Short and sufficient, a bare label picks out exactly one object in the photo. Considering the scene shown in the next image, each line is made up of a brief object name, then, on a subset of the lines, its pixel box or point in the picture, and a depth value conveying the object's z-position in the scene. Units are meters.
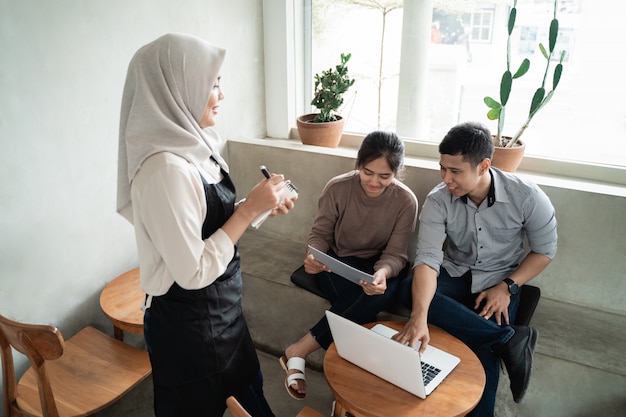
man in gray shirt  1.78
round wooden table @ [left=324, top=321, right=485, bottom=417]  1.42
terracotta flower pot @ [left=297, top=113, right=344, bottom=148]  2.72
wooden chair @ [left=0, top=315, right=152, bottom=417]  1.41
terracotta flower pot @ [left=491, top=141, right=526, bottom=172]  2.26
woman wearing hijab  1.14
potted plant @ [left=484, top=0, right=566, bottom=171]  2.12
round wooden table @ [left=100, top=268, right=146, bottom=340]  1.93
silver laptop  1.38
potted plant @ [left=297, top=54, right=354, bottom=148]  2.63
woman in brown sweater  2.01
